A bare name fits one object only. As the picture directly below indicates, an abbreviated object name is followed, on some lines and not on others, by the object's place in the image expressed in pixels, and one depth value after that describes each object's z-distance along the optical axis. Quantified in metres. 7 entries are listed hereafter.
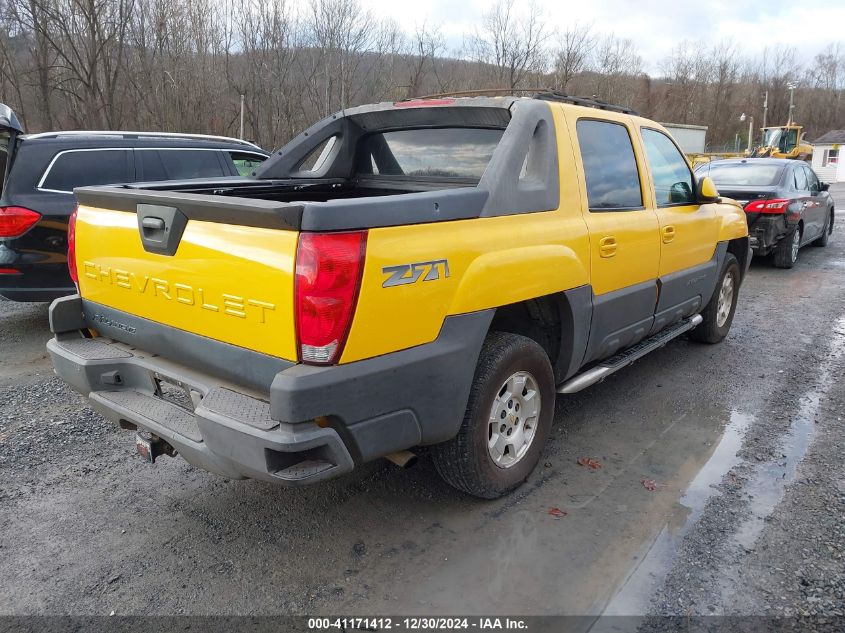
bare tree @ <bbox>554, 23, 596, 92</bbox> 31.72
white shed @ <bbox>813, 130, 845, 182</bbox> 51.25
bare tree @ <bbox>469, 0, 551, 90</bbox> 30.28
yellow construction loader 38.59
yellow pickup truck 2.33
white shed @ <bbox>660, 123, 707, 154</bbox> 37.12
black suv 5.71
